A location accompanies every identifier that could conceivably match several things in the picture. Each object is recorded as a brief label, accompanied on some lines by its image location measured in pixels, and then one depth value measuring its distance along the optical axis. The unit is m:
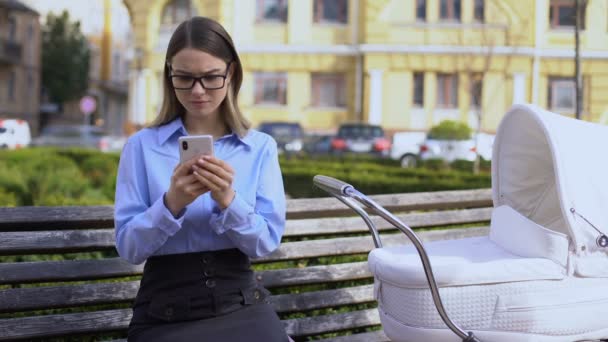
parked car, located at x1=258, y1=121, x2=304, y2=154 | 23.64
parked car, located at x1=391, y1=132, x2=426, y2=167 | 23.53
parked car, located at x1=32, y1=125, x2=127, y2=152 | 29.45
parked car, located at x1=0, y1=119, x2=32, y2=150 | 28.04
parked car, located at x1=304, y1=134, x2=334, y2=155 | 23.70
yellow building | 29.02
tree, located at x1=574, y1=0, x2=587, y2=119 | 9.56
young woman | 2.39
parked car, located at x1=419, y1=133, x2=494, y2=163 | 22.26
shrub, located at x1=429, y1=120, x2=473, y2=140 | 22.78
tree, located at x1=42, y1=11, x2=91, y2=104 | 52.22
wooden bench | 2.96
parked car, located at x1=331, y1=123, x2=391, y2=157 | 23.86
